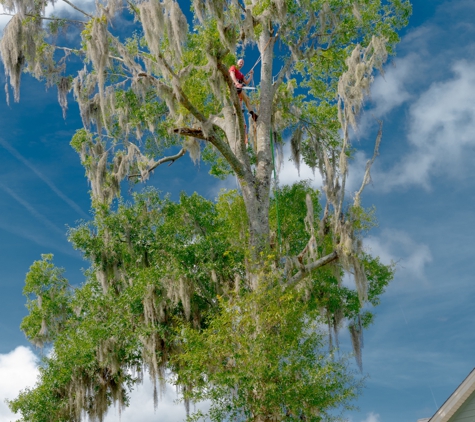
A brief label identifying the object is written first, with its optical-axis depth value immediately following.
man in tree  15.92
